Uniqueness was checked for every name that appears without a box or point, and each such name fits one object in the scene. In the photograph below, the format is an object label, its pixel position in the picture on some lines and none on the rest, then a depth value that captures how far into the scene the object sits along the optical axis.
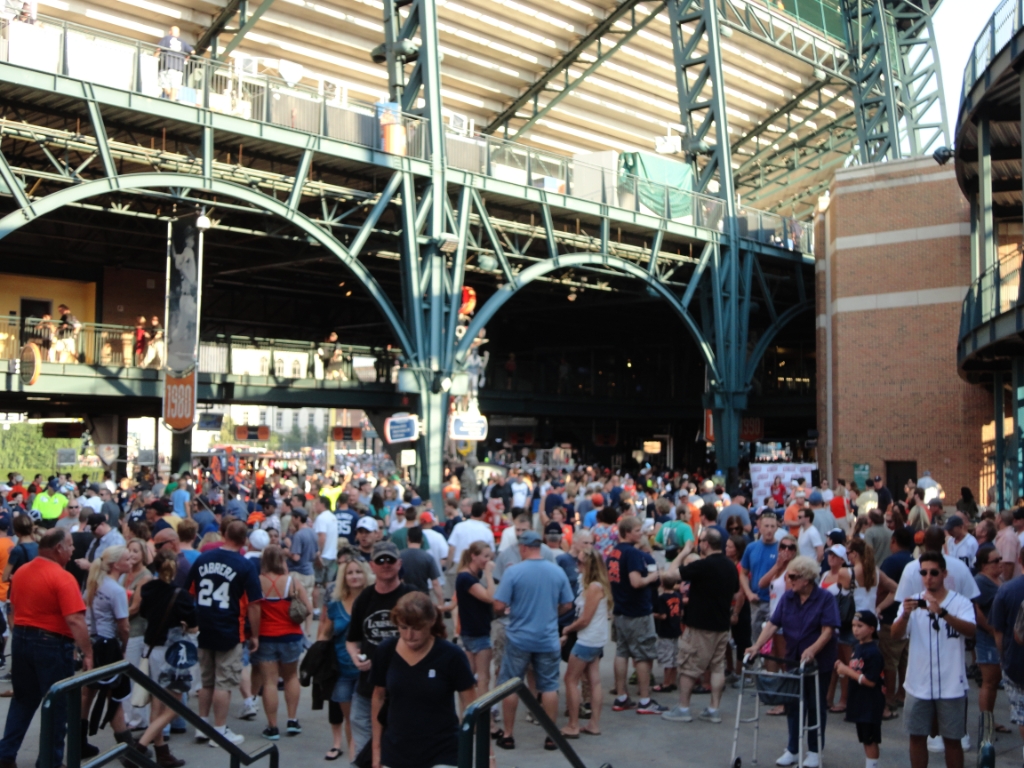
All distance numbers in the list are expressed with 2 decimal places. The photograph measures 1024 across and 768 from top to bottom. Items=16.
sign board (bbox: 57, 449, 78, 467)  24.88
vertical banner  21.69
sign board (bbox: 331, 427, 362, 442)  34.12
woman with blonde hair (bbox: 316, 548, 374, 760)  7.54
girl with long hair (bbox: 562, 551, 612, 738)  8.59
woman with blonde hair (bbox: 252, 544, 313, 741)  8.34
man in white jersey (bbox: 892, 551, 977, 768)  6.73
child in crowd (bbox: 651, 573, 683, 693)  10.20
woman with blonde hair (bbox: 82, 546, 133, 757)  7.89
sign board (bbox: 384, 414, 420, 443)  23.64
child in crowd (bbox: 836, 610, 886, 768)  7.08
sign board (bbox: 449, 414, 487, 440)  25.38
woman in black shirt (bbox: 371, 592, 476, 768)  5.17
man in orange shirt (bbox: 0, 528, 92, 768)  7.19
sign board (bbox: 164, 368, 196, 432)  21.69
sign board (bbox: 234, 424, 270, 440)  31.30
